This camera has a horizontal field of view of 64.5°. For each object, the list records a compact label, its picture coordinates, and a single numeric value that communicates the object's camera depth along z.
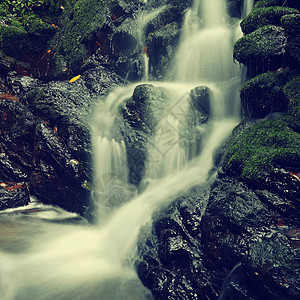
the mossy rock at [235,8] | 8.89
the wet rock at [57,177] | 6.77
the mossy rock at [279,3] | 6.48
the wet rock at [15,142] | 7.04
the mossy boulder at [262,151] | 4.09
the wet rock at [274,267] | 2.99
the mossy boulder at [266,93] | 5.42
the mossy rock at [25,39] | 8.70
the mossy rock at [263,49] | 5.73
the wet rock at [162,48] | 9.07
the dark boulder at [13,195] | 6.48
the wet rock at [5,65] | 8.42
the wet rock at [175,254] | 3.91
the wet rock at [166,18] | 9.48
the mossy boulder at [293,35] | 5.42
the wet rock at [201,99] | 7.13
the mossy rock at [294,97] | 4.75
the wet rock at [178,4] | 9.48
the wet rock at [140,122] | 6.86
